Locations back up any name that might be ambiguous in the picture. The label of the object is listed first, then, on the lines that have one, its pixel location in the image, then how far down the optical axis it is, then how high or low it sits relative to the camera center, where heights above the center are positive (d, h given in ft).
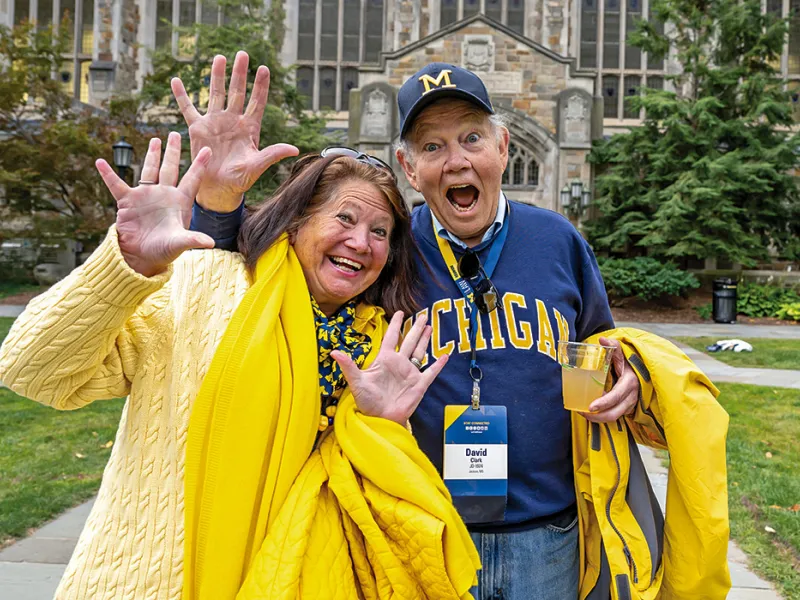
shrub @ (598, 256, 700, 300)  53.88 +2.46
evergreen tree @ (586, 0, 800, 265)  55.31 +14.33
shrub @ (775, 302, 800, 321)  50.26 +0.02
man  5.95 -0.24
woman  4.37 -0.95
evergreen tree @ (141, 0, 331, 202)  58.18 +21.36
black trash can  49.08 +0.48
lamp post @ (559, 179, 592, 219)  61.77 +10.63
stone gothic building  65.67 +34.67
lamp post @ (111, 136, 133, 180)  41.45 +9.08
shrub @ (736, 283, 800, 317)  52.19 +0.99
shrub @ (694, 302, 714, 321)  52.01 -0.14
